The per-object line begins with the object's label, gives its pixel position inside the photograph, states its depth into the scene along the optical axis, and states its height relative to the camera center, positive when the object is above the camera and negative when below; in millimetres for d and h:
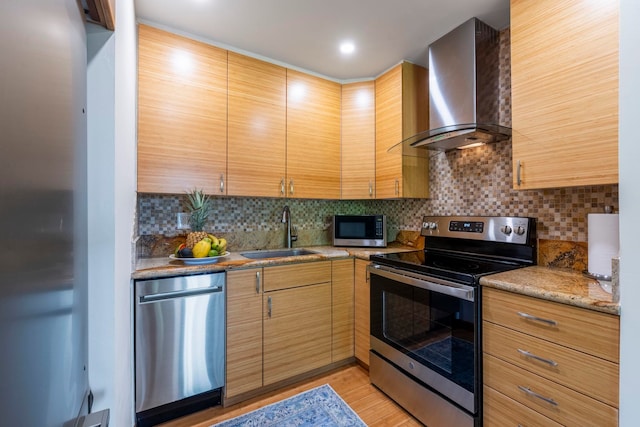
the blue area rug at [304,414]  1619 -1208
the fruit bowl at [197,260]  1738 -294
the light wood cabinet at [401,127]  2234 +691
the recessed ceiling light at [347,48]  2006 +1199
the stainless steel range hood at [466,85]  1775 +839
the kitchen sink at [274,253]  2273 -338
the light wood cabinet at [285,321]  1775 -750
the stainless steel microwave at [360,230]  2406 -157
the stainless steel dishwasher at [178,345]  1544 -757
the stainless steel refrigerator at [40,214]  293 -1
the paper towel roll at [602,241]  1246 -133
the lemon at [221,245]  1873 -219
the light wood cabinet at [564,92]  1201 +566
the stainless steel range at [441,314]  1396 -581
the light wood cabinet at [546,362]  997 -603
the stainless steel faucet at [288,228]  2471 -136
